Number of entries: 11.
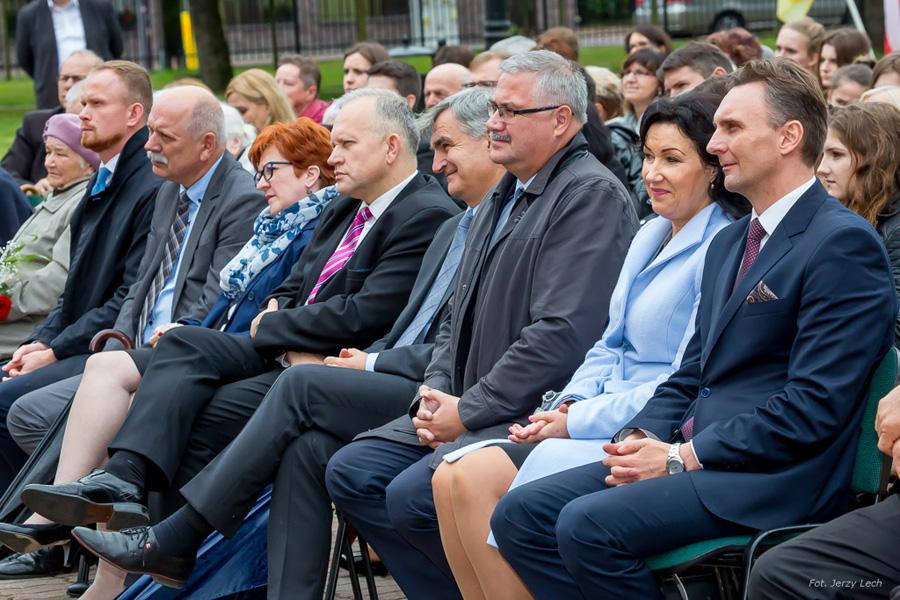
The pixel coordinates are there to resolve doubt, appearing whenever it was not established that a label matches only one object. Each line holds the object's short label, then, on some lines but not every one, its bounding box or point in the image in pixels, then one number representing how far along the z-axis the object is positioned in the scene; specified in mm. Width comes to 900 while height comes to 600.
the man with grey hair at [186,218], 11106
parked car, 50295
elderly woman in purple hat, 12528
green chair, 6323
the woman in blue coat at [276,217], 10690
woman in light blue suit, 7274
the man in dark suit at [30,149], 17692
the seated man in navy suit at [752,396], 6352
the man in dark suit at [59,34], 22576
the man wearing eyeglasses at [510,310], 7904
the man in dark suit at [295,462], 8352
